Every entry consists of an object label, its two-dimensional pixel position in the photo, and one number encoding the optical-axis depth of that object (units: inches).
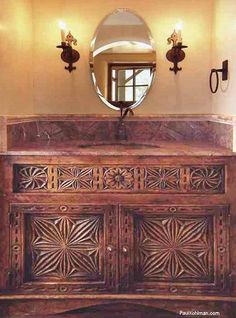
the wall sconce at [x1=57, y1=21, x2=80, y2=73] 95.1
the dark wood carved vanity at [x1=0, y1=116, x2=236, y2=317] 72.2
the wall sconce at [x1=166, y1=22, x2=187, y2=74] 94.7
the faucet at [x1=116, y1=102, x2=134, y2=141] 96.2
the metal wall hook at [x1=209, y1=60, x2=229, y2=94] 84.9
